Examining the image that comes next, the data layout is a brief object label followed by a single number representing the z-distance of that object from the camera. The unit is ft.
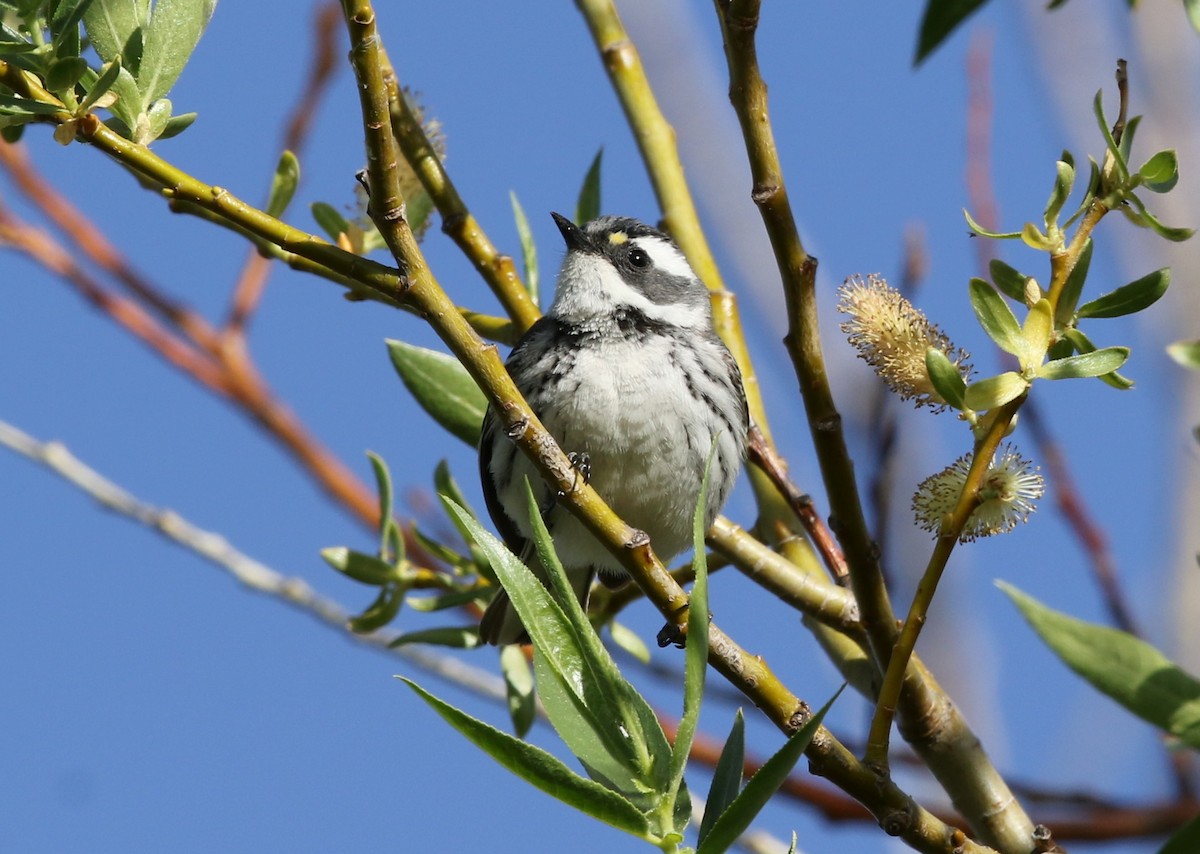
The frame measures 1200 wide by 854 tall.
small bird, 25.86
